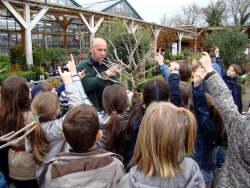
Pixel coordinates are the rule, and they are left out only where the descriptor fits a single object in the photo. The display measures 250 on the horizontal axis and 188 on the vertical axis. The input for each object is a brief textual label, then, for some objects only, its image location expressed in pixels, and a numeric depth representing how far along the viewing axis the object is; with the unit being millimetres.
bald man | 2741
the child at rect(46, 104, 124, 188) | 1252
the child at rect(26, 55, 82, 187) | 1720
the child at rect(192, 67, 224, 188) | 1837
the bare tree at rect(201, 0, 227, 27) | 32844
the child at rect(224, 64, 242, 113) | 3953
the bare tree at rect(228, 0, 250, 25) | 31061
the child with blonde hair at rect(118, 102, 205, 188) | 1165
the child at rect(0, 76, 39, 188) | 1879
